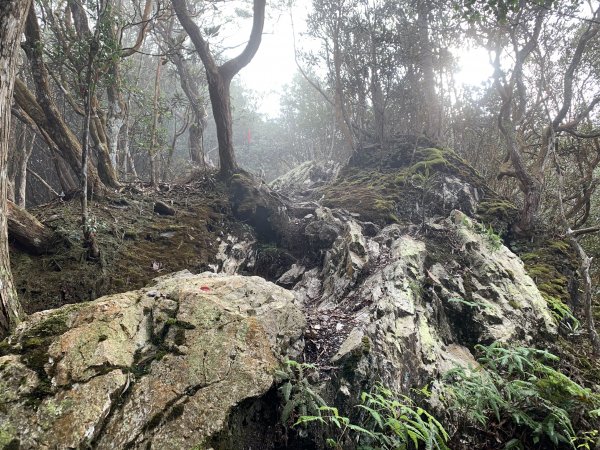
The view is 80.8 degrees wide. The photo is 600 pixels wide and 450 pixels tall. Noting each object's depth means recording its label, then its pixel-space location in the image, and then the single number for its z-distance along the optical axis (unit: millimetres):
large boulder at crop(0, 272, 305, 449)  2244
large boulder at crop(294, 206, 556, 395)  3662
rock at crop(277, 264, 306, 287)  6134
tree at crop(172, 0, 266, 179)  7543
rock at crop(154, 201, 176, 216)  6898
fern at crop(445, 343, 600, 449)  2953
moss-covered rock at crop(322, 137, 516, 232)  7922
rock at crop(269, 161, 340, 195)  12898
